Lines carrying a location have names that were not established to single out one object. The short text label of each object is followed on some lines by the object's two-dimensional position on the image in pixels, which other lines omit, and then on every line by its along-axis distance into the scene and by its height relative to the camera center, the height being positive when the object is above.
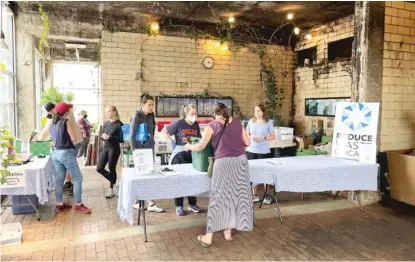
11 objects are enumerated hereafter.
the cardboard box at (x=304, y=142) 8.13 -0.74
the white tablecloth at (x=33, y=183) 4.28 -0.97
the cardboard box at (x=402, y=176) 4.91 -0.98
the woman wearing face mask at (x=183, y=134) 4.62 -0.33
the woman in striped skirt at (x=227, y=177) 3.61 -0.74
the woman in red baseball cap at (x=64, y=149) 4.62 -0.56
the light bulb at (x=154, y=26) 8.33 +2.16
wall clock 8.96 +1.35
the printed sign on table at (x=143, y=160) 3.76 -0.58
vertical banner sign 4.84 -0.28
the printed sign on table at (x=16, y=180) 4.23 -0.92
